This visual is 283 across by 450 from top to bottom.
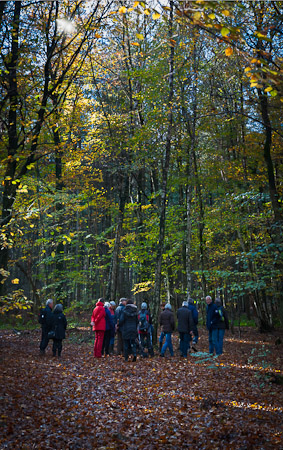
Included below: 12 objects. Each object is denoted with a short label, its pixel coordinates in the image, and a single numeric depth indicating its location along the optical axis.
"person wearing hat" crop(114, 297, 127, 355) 12.72
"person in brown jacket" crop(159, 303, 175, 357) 12.48
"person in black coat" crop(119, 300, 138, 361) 11.92
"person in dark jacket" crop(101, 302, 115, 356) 13.09
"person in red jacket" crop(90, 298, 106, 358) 12.66
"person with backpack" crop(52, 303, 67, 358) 12.33
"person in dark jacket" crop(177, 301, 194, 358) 12.46
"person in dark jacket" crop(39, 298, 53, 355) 12.58
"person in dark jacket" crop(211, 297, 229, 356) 12.27
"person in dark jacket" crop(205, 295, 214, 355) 12.45
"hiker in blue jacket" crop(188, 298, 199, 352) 13.82
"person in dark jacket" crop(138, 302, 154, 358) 12.48
